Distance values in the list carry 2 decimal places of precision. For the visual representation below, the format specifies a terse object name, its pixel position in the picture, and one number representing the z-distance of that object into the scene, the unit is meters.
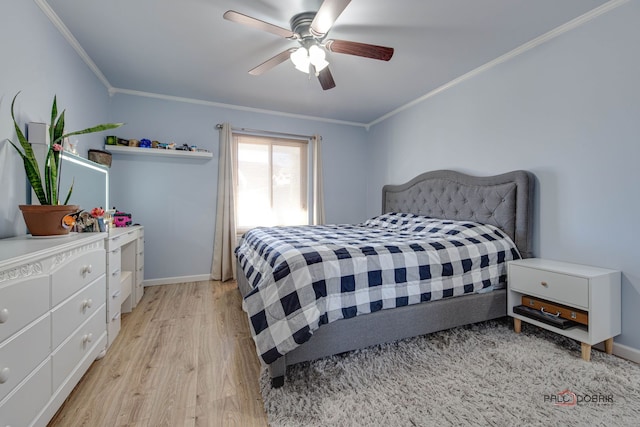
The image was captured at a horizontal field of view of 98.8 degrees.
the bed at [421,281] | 1.58
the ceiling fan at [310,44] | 1.82
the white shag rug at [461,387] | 1.33
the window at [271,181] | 4.02
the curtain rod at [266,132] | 3.85
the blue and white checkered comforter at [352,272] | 1.54
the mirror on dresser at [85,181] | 2.16
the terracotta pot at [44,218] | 1.55
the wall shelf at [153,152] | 3.19
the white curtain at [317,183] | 4.31
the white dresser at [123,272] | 1.99
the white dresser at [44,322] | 0.97
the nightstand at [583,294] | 1.77
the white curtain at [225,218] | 3.73
